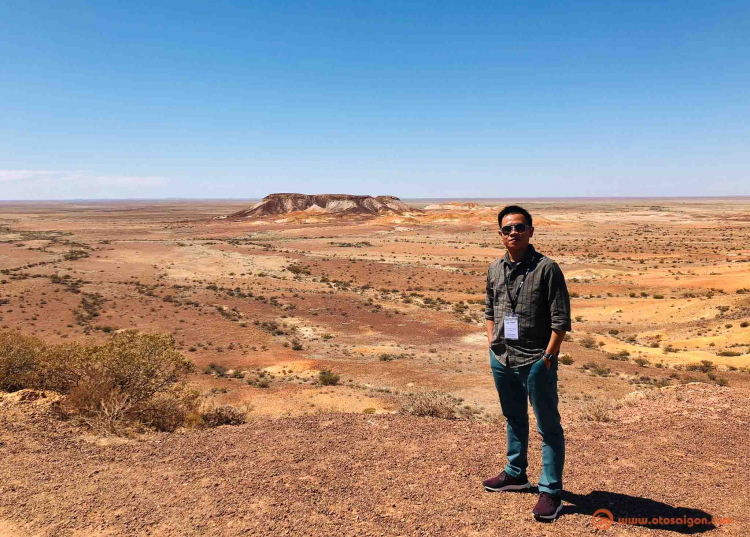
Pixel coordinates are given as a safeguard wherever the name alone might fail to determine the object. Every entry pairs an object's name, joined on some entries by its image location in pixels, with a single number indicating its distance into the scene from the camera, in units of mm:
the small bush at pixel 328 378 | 14227
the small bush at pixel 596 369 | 15164
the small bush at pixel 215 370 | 15398
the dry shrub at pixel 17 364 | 8070
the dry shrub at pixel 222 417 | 7473
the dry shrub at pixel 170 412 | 7150
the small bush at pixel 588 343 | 19198
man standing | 3742
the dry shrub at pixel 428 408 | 7344
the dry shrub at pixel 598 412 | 6492
